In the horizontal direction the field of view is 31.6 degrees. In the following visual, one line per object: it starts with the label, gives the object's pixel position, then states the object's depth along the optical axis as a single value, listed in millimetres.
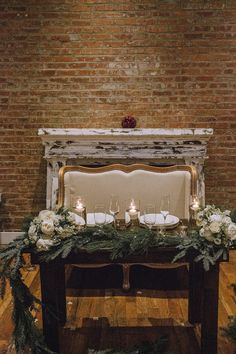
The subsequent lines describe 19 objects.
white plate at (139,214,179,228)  2525
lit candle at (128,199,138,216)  2523
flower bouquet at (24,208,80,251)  2188
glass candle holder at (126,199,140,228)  2525
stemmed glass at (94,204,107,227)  2566
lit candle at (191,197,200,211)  2512
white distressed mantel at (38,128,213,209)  4059
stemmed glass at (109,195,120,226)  2607
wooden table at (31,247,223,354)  2234
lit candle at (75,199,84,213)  2555
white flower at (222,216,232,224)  2186
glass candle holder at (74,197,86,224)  2555
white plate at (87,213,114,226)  2621
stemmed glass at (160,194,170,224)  2772
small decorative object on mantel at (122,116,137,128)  4133
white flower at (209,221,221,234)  2162
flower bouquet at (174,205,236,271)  2156
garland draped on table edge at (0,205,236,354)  2174
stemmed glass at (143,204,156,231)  2383
